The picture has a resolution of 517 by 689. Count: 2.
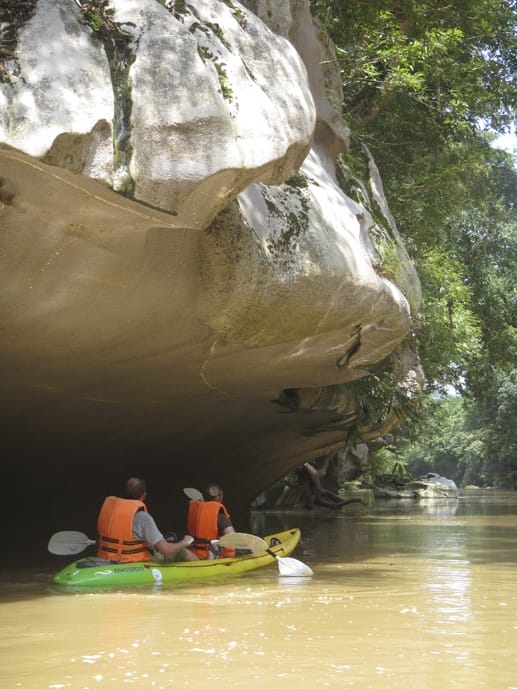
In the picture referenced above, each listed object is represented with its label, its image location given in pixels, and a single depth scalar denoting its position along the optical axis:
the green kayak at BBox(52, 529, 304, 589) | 8.06
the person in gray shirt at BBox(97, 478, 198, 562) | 8.41
